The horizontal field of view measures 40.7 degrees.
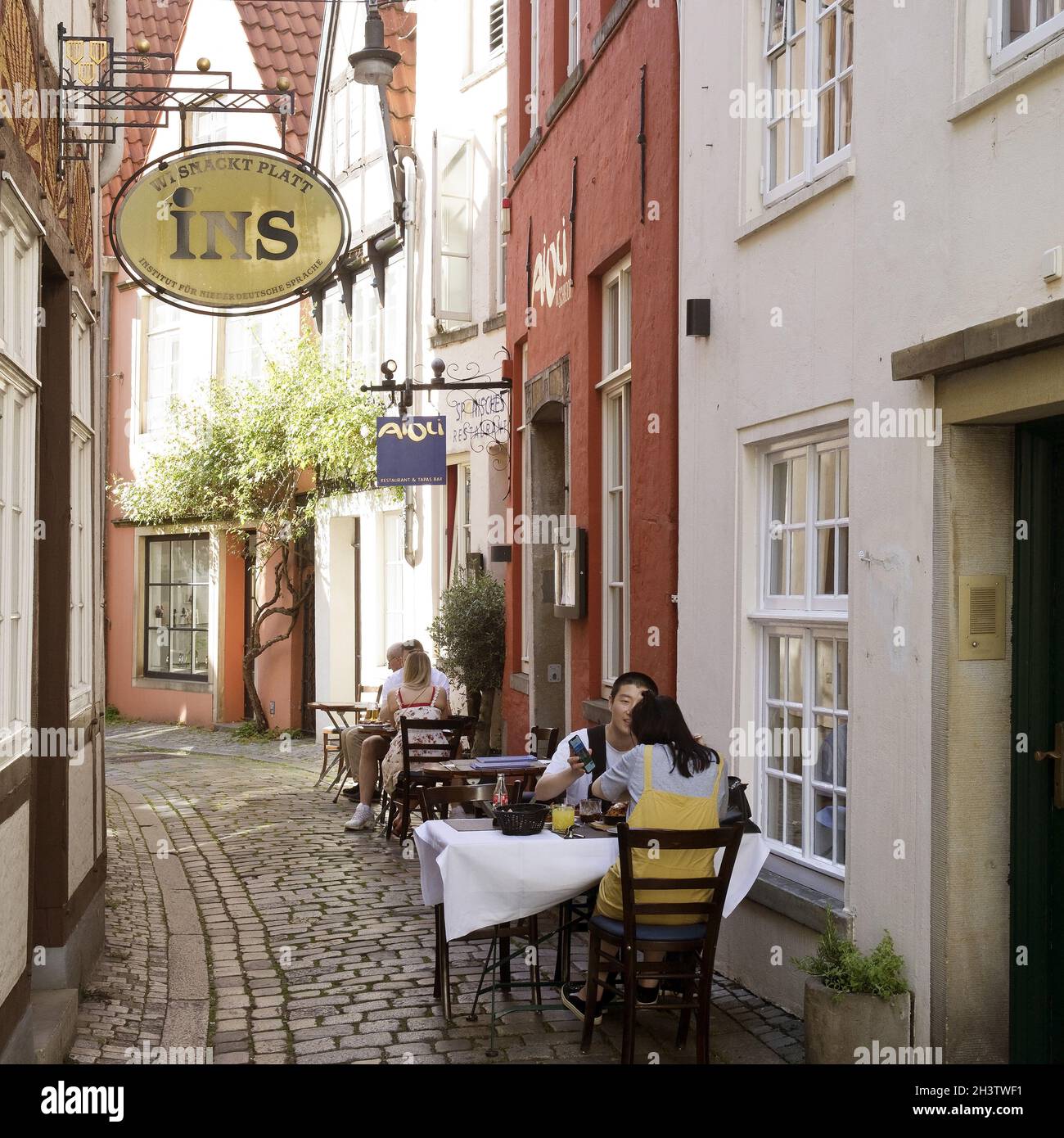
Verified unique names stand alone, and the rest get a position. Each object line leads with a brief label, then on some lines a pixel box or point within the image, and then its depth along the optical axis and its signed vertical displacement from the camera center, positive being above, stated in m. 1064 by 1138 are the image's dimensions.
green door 4.95 -0.59
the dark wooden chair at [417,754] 9.96 -1.17
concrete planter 5.01 -1.52
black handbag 5.85 -0.90
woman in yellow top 5.54 -0.76
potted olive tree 13.37 -0.40
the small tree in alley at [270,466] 16.56 +1.56
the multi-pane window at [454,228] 14.30 +3.69
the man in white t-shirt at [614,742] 6.52 -0.69
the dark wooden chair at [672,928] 5.31 -1.29
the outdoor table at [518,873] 5.75 -1.13
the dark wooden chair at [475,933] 6.27 -1.52
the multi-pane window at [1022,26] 4.52 +1.86
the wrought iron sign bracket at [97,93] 6.40 +2.47
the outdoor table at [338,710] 13.21 -1.08
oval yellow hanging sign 7.29 +1.89
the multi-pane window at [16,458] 5.02 +0.51
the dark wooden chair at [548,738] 9.02 -0.93
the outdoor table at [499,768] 7.93 -0.97
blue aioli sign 12.56 +1.21
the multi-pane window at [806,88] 6.05 +2.23
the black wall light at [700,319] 7.17 +1.37
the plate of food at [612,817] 6.23 -1.00
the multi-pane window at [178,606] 20.89 -0.17
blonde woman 10.96 -0.79
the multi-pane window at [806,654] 6.07 -0.27
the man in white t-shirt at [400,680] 11.42 -0.70
